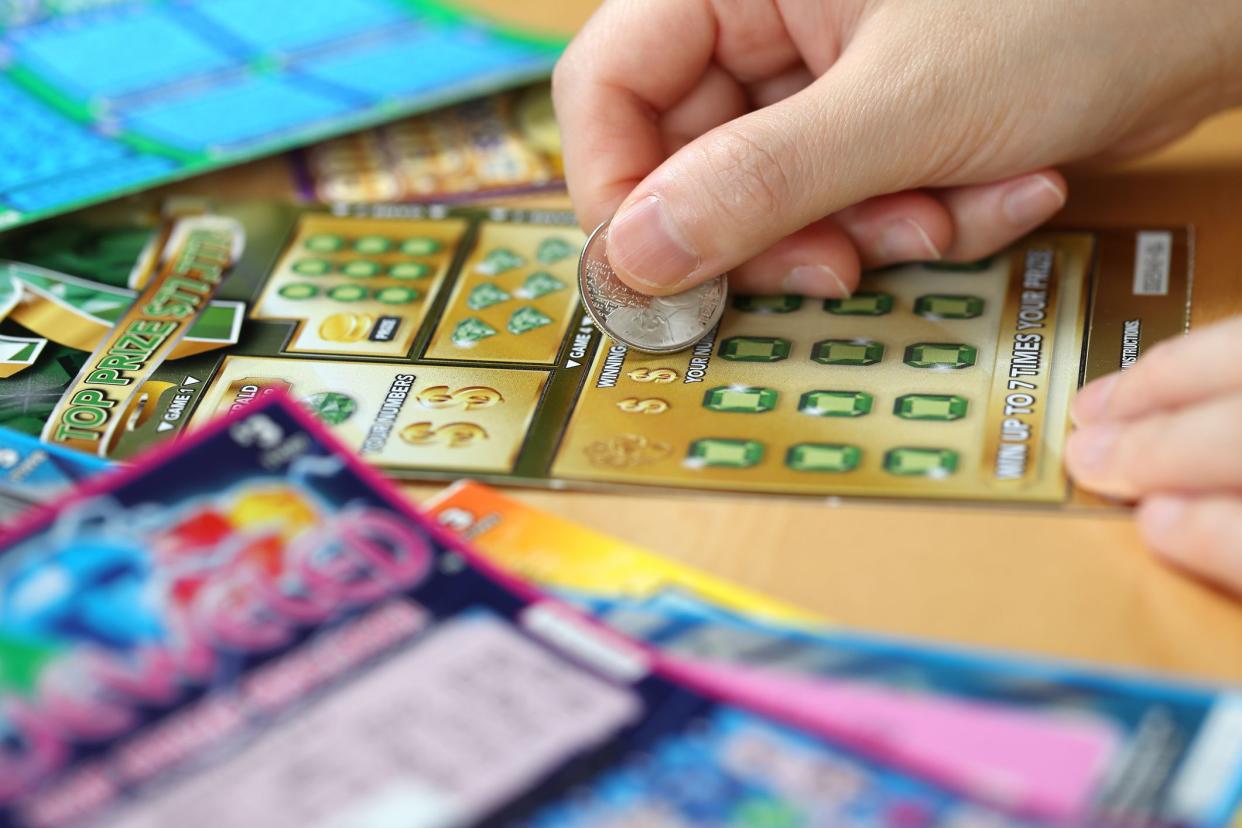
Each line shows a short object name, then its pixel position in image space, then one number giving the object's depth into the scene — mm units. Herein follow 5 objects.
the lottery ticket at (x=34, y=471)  483
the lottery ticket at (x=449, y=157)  567
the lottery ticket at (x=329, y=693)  431
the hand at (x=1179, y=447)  459
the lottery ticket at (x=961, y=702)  431
